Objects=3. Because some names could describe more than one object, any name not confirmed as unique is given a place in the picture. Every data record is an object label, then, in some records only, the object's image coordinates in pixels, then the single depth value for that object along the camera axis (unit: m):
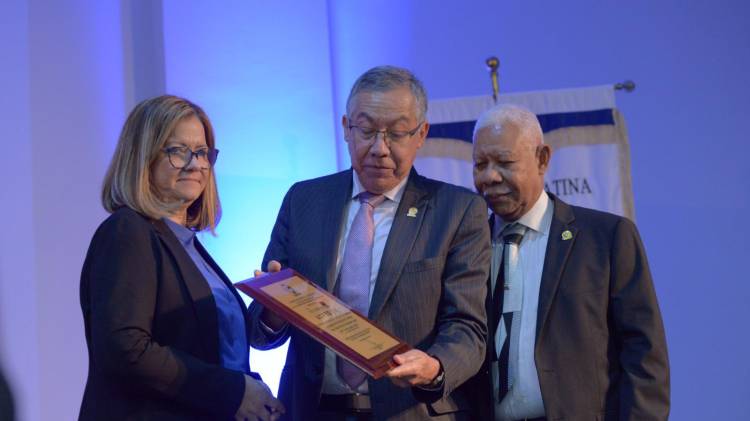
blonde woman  2.19
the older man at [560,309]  2.65
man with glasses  2.36
